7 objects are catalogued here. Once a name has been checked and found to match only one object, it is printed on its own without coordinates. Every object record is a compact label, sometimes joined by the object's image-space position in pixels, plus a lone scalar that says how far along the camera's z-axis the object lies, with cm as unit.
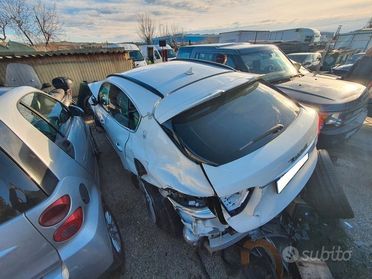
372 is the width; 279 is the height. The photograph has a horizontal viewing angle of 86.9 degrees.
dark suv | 304
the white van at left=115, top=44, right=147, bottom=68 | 1207
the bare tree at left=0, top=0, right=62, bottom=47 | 2014
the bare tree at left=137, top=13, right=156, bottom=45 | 3394
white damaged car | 148
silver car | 117
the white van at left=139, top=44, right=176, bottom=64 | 1372
